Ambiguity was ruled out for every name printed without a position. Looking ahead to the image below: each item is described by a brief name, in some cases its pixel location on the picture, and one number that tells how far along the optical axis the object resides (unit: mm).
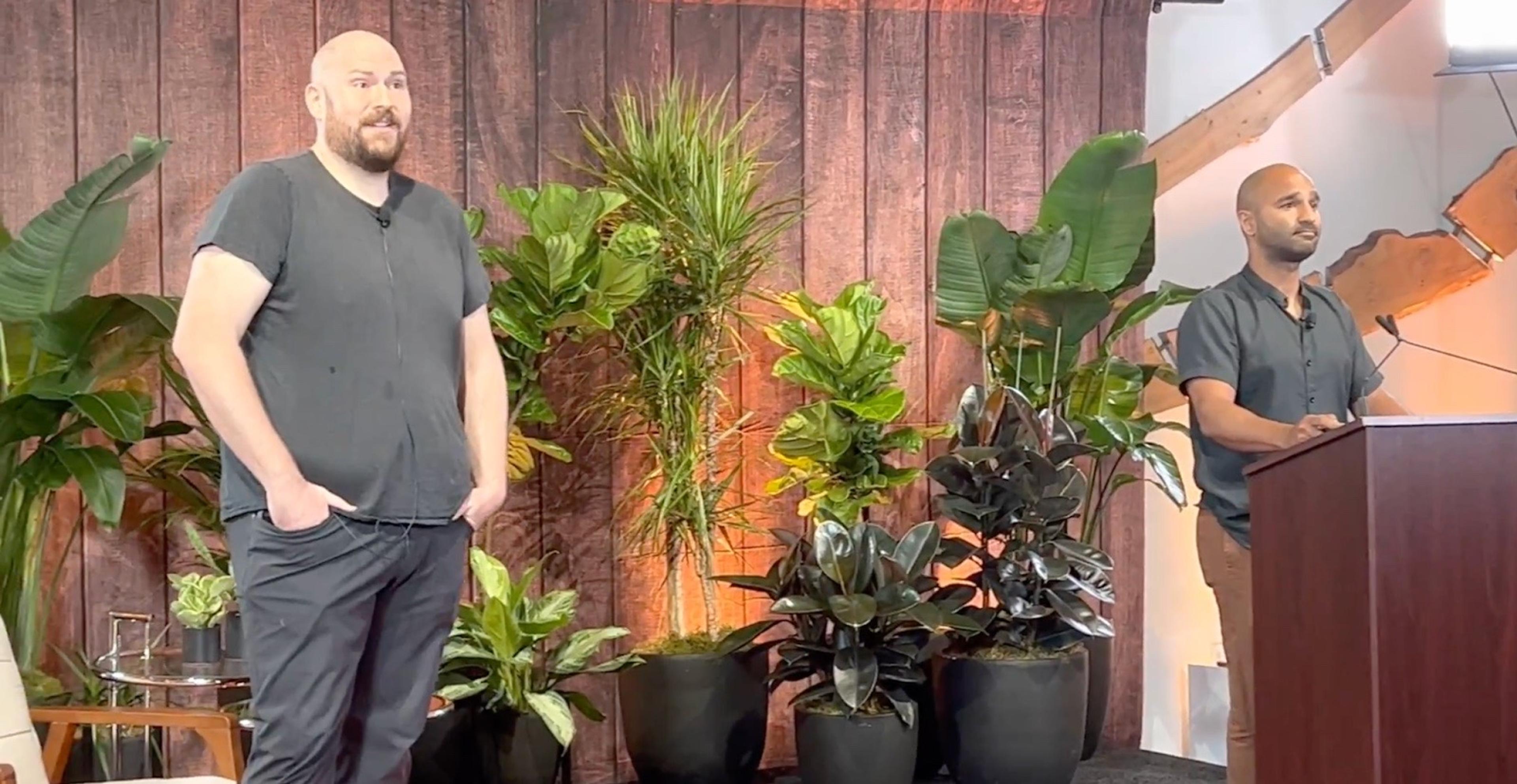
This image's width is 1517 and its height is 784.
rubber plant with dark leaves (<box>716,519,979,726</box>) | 3543
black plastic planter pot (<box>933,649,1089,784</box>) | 3693
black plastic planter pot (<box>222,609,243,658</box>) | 3018
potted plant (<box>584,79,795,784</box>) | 3725
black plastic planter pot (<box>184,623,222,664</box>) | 2986
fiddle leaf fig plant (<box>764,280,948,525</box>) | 3812
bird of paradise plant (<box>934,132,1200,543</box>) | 3875
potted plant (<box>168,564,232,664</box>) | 2975
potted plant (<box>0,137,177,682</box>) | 3004
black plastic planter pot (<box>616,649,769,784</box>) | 3713
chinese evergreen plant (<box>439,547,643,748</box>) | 3445
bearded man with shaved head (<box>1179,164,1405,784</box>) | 2910
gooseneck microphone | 3289
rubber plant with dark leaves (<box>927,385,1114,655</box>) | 3668
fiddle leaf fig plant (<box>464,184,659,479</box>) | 3539
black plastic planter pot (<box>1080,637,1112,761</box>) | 4098
